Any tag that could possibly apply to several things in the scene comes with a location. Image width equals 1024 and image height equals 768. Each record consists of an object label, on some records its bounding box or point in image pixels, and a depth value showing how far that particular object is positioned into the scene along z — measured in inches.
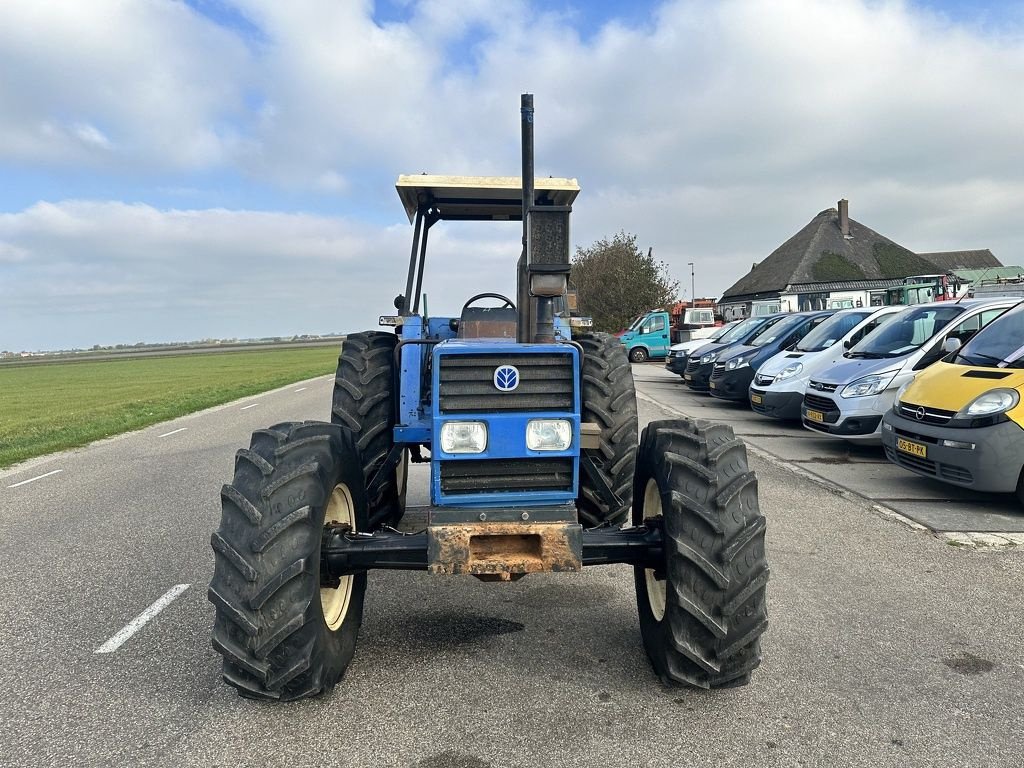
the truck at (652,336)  1226.0
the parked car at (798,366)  458.3
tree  1825.8
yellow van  243.8
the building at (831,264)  1660.9
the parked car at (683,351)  768.8
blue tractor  119.5
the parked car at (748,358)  566.9
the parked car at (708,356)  658.8
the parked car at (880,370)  355.9
